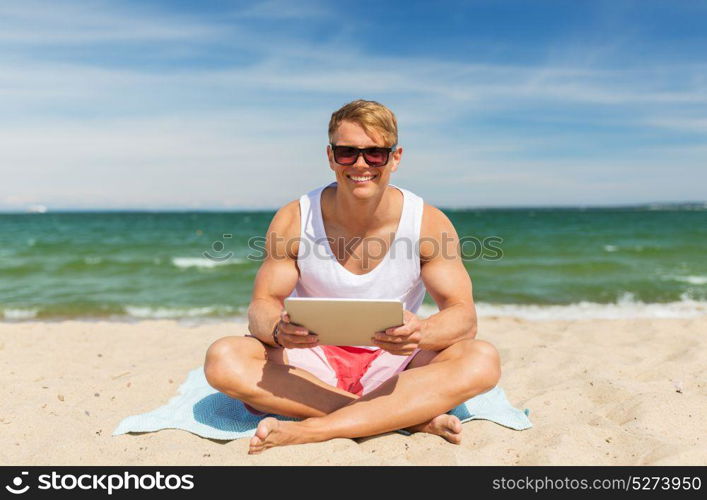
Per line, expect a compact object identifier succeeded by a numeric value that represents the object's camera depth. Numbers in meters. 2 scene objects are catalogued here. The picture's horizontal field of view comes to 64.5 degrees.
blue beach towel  3.54
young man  3.32
